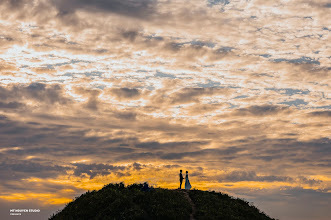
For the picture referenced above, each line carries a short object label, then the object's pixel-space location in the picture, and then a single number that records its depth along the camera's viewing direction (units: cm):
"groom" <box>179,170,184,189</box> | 5422
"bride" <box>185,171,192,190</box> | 5508
